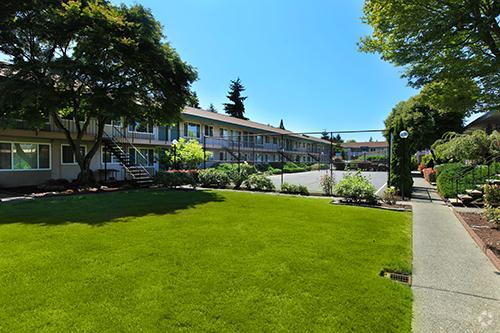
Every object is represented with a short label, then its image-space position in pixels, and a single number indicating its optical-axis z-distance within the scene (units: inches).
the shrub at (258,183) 592.7
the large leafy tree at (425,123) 1173.7
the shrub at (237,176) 626.2
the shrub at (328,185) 521.7
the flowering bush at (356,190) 417.7
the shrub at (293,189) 542.6
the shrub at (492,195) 330.6
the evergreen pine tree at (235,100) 2295.8
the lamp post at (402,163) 474.2
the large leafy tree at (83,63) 471.5
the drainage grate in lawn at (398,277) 163.7
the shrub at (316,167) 1553.9
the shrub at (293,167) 1328.6
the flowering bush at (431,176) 797.6
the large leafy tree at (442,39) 204.4
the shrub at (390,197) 409.4
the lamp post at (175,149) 779.7
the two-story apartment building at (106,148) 592.7
